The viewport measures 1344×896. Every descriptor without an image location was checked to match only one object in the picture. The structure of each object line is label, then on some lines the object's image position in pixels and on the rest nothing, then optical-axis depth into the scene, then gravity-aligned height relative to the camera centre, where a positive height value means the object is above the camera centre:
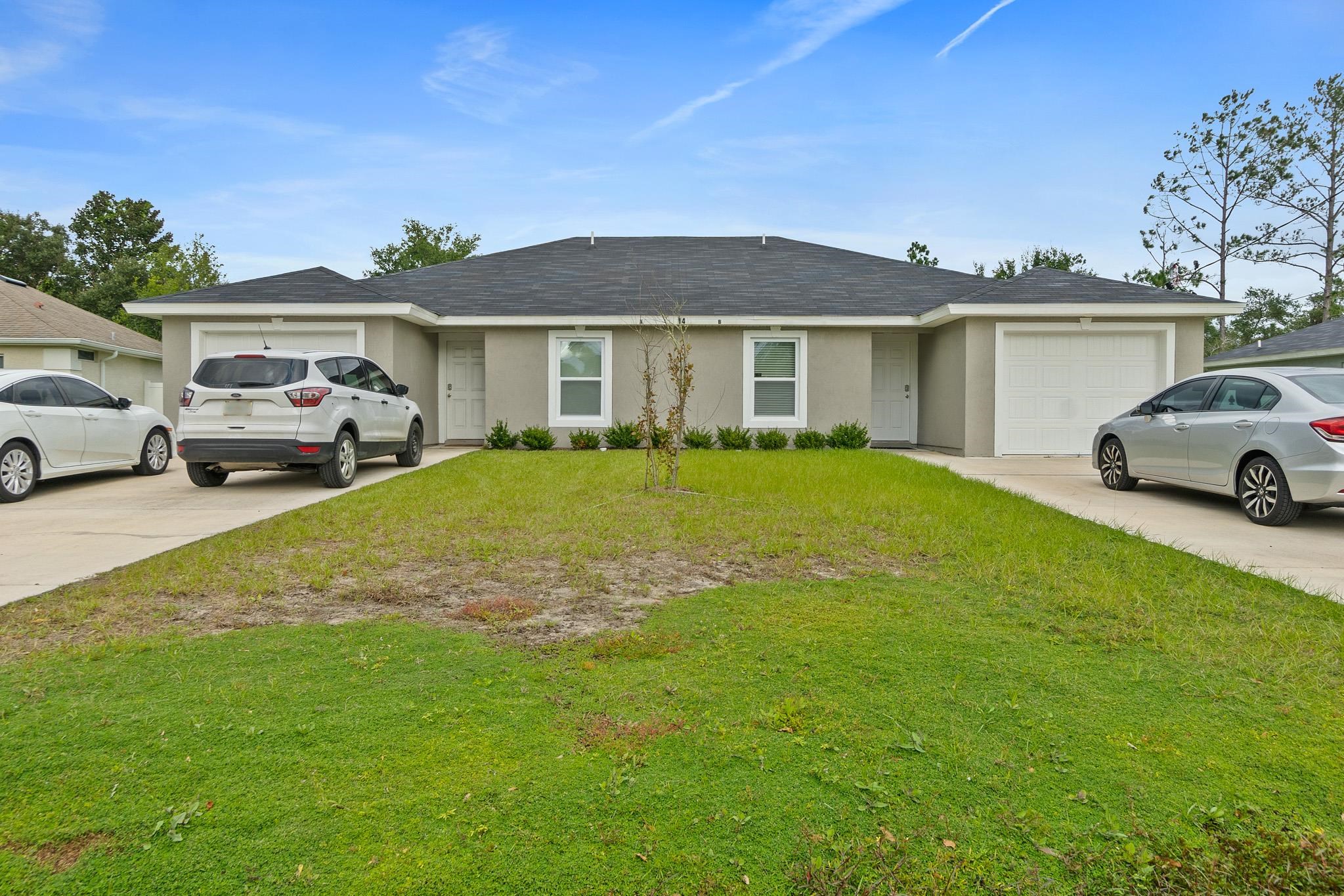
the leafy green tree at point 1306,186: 27.17 +9.73
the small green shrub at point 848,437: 14.08 -0.30
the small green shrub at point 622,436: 13.96 -0.30
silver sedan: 6.12 -0.14
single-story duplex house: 13.09 +1.69
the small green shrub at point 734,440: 14.05 -0.37
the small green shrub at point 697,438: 13.98 -0.34
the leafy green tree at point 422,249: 41.06 +10.45
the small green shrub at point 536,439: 13.88 -0.37
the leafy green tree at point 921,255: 37.19 +9.11
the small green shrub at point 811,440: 14.17 -0.37
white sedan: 7.95 -0.18
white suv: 8.20 +0.04
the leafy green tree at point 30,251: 37.50 +9.22
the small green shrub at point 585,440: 14.03 -0.40
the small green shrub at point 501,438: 14.09 -0.37
